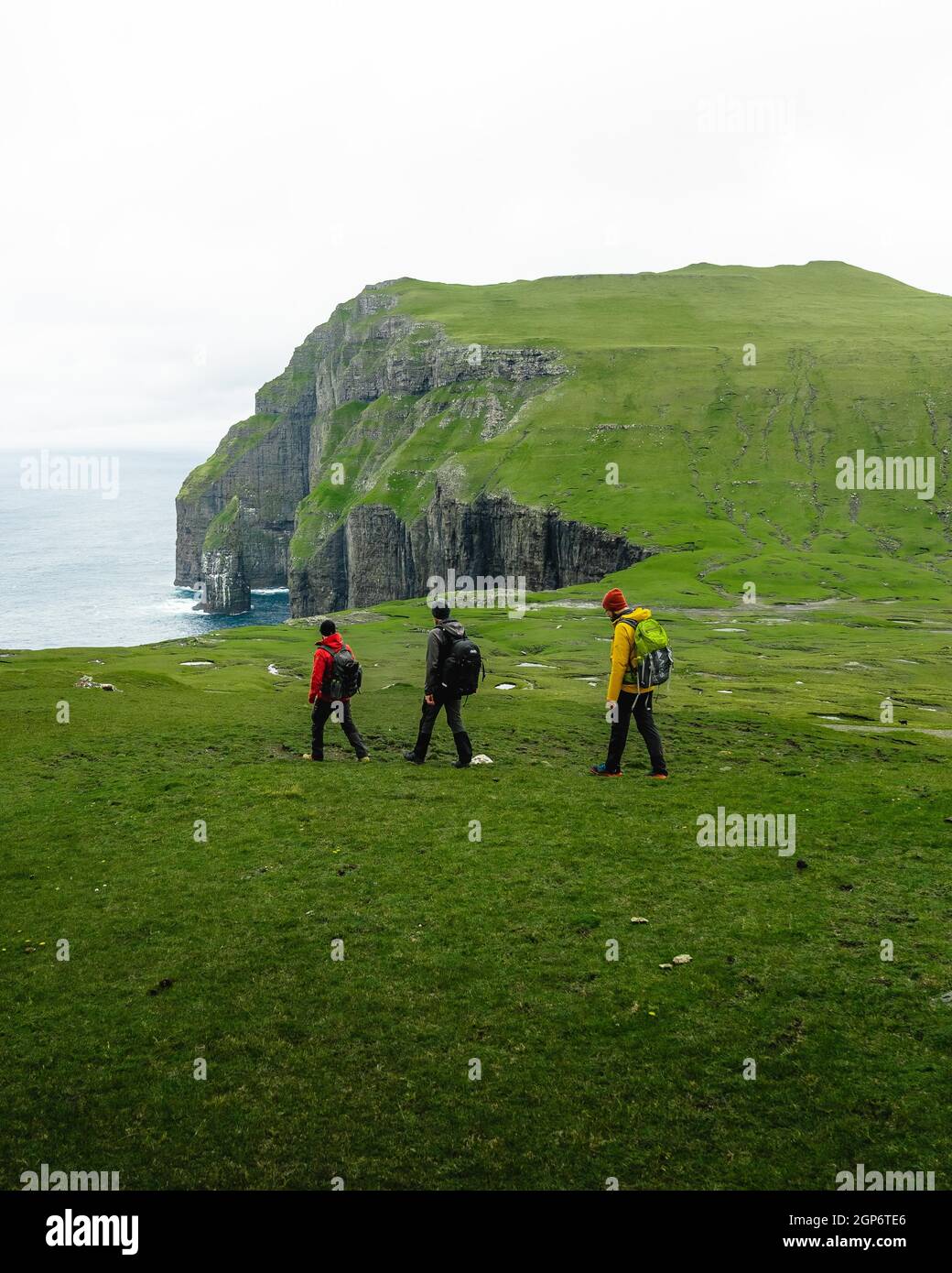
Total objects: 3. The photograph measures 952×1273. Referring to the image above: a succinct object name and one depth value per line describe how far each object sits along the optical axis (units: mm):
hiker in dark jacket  21828
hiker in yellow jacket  20656
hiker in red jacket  22719
